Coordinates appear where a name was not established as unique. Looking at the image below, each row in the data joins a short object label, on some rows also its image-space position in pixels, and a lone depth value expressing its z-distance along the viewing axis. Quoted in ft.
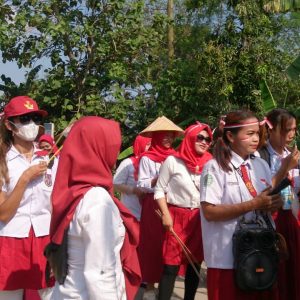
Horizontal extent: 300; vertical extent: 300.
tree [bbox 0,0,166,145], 36.27
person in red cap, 13.00
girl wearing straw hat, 19.70
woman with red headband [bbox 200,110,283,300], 11.66
